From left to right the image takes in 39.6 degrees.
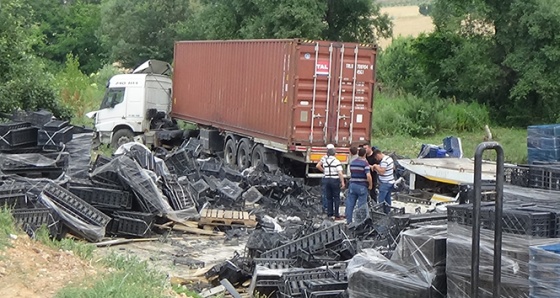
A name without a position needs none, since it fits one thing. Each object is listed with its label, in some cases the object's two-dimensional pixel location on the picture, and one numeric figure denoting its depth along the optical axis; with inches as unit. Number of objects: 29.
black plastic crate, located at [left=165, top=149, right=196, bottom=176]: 717.3
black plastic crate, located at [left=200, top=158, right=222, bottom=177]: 709.9
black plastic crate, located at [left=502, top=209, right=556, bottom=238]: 282.5
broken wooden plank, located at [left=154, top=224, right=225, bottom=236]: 549.0
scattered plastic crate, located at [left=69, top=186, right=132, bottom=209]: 514.0
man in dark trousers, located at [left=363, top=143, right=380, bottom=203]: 617.6
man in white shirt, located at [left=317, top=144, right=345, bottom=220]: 604.7
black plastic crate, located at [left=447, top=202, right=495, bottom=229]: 291.6
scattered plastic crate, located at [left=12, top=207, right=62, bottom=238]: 419.8
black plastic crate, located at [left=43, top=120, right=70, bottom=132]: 640.2
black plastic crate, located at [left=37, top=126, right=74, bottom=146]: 633.6
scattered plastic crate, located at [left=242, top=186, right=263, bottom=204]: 651.5
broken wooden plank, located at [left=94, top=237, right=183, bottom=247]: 487.2
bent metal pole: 235.8
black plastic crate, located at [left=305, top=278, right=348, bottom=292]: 358.9
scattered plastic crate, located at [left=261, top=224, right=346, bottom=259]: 422.6
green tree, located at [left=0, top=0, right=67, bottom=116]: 905.3
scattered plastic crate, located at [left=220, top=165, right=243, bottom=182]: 697.0
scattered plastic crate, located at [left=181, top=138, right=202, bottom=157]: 875.4
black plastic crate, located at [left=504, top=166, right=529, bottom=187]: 358.6
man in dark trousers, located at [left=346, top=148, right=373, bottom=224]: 563.2
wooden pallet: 560.9
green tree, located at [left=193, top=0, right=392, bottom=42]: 1267.2
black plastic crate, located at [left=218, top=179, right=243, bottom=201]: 625.0
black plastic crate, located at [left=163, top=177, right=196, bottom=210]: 558.6
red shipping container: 716.0
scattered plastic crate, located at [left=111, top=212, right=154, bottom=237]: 519.2
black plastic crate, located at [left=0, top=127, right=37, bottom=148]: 627.2
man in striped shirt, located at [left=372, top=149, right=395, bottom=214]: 577.0
